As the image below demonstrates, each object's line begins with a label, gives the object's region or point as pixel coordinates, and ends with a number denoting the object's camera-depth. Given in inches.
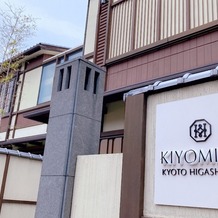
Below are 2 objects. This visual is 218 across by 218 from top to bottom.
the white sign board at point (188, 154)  106.3
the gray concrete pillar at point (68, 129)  152.0
